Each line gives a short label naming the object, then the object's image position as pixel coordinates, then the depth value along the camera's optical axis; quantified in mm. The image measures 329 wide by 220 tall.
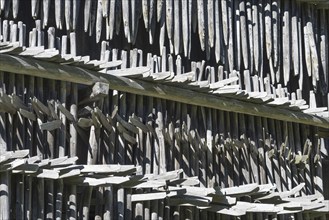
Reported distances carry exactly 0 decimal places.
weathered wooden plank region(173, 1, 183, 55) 12508
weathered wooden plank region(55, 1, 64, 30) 11461
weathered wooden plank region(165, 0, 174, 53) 12469
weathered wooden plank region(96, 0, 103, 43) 11781
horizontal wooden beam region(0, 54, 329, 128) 10859
